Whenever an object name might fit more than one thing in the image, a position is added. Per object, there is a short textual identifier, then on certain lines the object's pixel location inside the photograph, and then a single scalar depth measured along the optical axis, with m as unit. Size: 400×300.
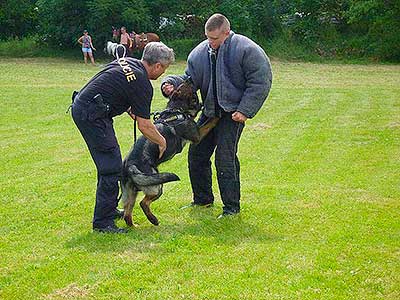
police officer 5.73
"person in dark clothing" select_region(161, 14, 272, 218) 6.34
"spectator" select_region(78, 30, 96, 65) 28.91
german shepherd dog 6.02
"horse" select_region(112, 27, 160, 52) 27.38
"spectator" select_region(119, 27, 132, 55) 26.49
